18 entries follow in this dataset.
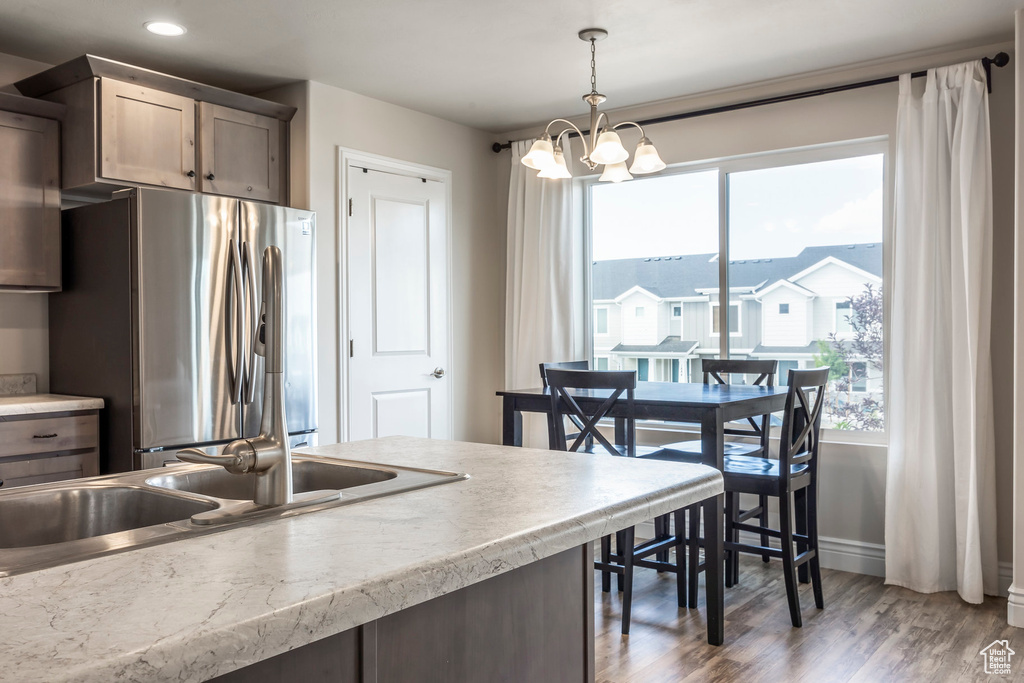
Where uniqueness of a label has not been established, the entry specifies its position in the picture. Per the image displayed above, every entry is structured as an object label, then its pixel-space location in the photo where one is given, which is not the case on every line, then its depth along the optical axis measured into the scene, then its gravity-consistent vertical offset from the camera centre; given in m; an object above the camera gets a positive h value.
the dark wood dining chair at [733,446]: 3.16 -0.48
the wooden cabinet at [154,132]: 3.31 +0.97
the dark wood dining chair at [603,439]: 3.03 -0.37
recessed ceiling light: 3.20 +1.32
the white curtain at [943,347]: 3.36 -0.04
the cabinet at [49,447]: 2.95 -0.41
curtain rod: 3.38 +1.24
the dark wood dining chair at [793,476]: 3.01 -0.55
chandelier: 2.99 +0.74
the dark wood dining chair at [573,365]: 4.33 -0.13
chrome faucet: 1.16 -0.13
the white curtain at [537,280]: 4.73 +0.38
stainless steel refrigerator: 3.14 +0.11
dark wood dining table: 2.84 -0.28
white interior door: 4.26 +0.21
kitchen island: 0.70 -0.26
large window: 3.88 +0.40
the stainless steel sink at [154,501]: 1.16 -0.26
